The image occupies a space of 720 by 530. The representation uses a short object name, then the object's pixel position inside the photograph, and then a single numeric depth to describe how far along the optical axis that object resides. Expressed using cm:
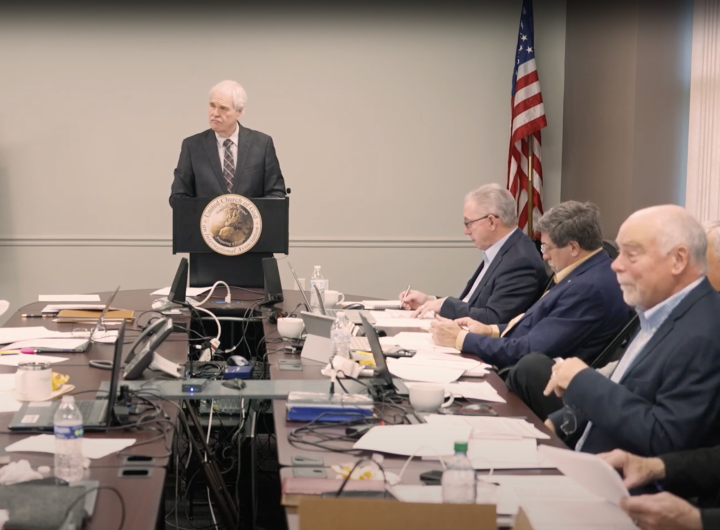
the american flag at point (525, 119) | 679
